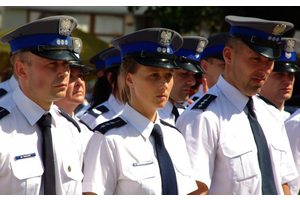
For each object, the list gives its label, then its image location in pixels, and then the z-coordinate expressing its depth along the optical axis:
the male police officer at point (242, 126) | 7.38
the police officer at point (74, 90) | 9.93
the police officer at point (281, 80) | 10.92
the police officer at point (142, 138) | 6.45
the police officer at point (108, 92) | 11.02
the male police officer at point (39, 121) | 6.00
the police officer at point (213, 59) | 11.08
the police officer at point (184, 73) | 10.79
